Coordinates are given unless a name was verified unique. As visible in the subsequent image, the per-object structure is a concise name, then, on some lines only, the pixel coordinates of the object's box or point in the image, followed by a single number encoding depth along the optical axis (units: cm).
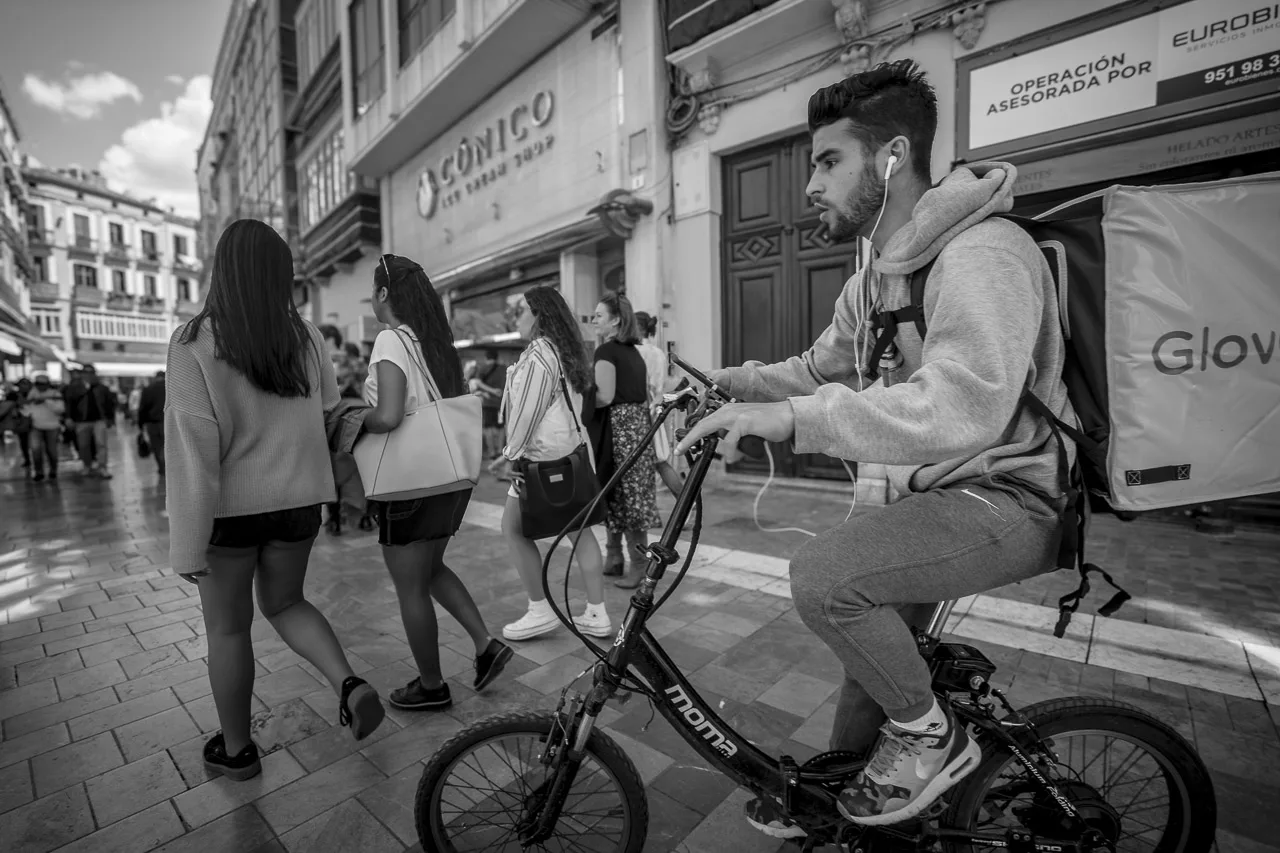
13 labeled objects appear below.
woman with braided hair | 261
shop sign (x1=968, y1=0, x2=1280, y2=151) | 519
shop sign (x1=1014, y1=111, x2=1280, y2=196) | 521
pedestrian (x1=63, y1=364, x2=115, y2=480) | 1083
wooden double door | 793
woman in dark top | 441
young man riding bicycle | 129
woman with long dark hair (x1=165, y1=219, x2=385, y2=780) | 210
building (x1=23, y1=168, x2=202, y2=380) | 4950
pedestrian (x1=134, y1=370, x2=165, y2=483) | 920
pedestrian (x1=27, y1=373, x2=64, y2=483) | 1060
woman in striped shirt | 332
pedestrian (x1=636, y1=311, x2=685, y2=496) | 491
